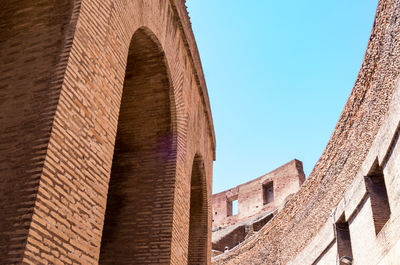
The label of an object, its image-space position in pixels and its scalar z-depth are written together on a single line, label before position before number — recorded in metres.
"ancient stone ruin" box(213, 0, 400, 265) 6.82
